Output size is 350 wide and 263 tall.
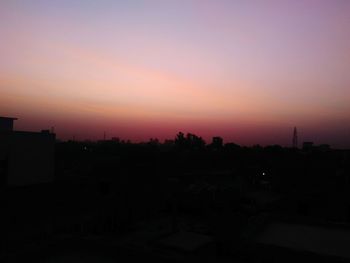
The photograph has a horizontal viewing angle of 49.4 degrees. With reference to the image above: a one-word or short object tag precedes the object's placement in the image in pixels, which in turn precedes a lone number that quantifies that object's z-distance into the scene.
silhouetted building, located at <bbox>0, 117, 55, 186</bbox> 23.86
